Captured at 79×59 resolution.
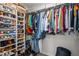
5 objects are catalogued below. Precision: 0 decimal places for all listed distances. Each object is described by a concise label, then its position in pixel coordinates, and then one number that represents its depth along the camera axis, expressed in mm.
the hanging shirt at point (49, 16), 1459
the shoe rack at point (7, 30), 1373
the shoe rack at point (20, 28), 1435
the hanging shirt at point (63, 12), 1434
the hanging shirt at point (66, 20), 1432
